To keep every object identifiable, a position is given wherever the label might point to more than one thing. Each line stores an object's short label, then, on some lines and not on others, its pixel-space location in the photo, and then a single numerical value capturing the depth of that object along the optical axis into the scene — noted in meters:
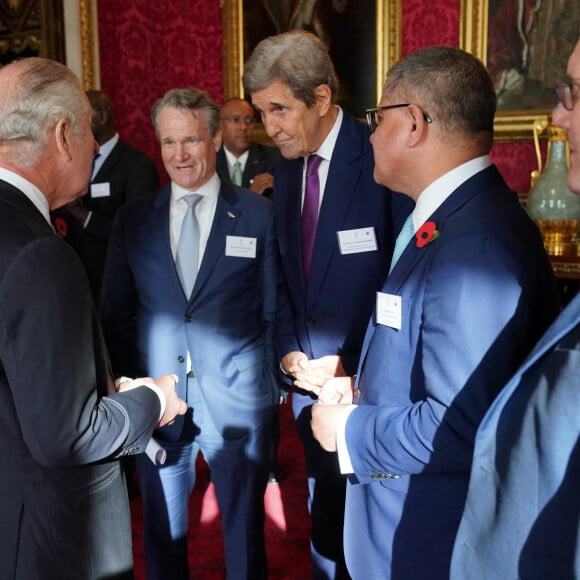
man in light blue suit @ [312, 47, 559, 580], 1.27
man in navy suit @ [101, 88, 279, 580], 2.33
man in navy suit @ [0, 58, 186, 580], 1.29
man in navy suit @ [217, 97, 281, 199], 5.09
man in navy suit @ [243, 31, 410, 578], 2.18
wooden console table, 3.71
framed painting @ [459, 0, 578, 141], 5.45
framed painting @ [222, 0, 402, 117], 6.04
